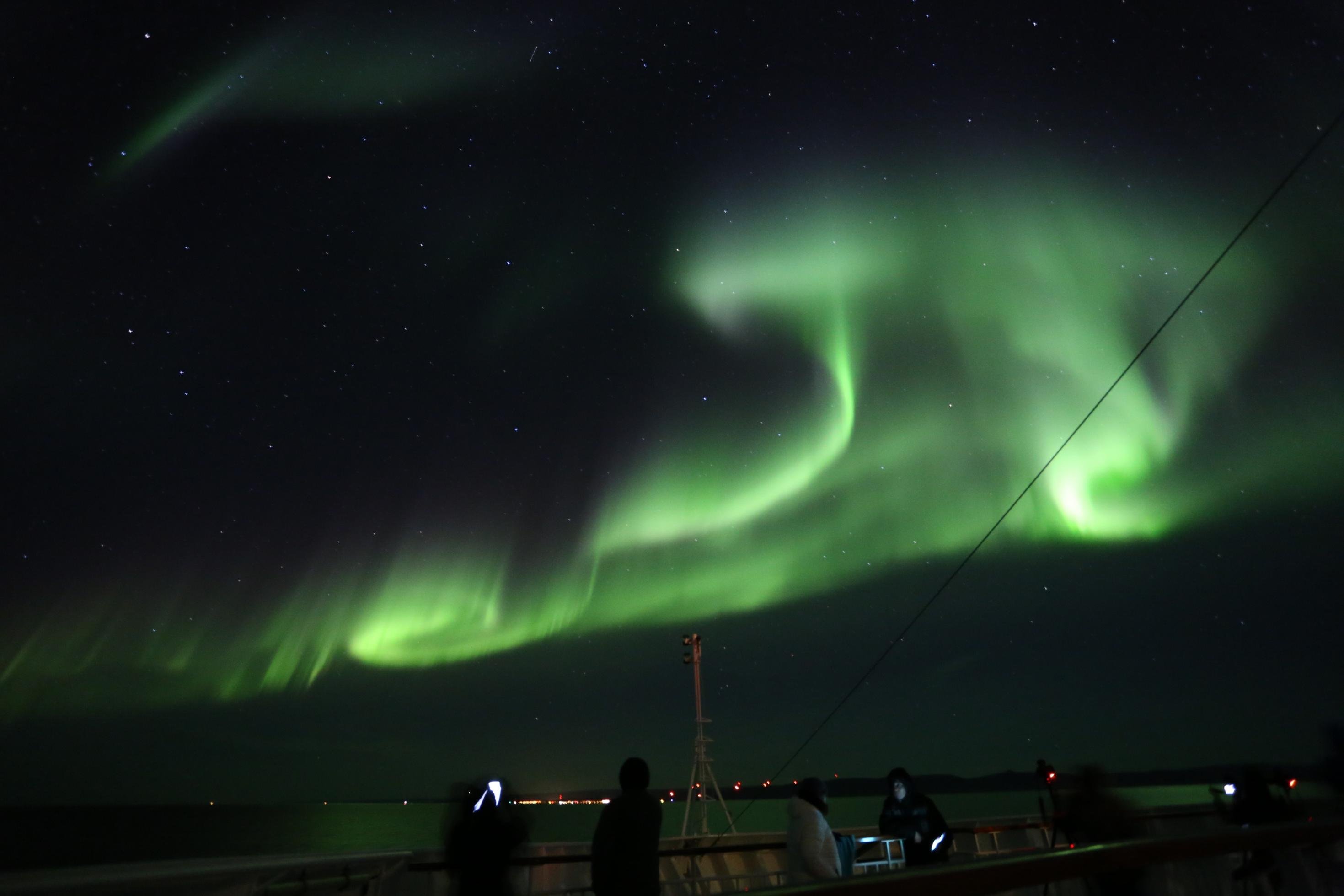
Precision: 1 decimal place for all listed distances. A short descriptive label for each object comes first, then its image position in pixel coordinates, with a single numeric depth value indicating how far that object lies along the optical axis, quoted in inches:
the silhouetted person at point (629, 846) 177.9
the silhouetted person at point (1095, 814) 198.8
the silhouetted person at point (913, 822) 262.1
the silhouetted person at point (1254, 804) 210.7
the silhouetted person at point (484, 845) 187.0
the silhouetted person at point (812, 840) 205.3
